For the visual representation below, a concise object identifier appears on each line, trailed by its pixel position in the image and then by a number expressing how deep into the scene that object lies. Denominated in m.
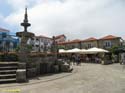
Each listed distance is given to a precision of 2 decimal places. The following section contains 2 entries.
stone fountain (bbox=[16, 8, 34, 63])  6.52
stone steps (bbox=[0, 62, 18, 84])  5.41
